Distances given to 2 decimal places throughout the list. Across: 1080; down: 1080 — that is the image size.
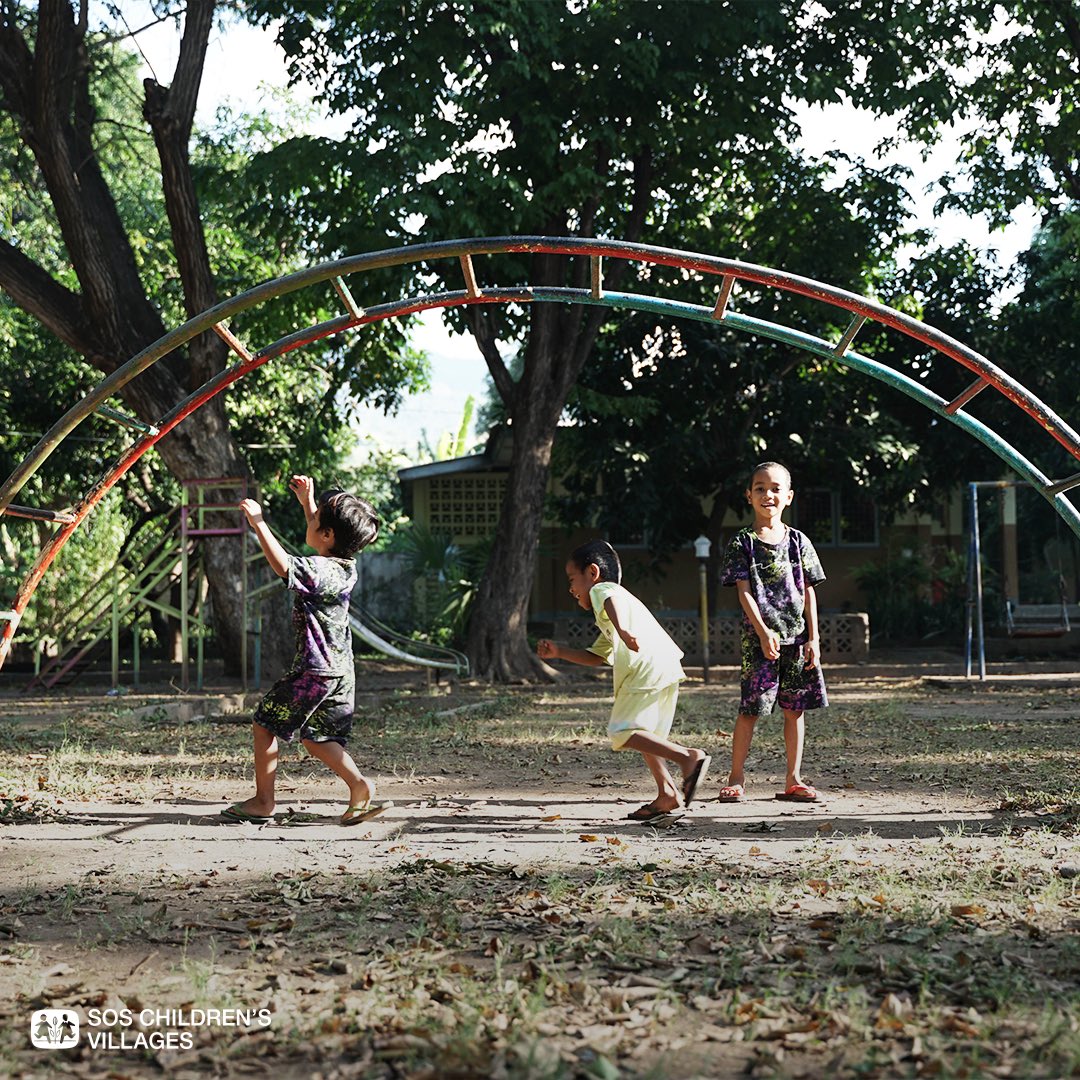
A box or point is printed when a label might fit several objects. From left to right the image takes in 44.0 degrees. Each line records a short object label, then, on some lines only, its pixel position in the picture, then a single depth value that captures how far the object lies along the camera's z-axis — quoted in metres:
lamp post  17.39
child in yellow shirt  6.28
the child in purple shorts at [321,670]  6.26
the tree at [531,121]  14.88
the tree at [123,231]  15.80
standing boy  6.99
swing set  15.75
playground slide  15.16
